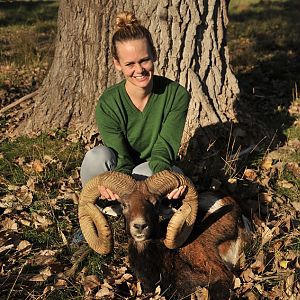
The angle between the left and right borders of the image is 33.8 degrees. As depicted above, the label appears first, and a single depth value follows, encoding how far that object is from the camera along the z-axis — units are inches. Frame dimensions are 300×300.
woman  176.9
